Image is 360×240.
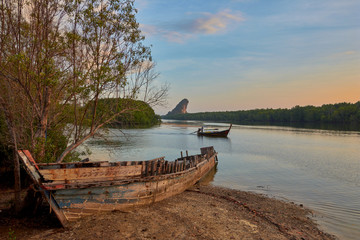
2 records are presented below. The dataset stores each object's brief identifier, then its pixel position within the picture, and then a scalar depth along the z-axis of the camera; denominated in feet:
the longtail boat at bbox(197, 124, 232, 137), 174.60
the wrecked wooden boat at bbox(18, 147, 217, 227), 24.04
